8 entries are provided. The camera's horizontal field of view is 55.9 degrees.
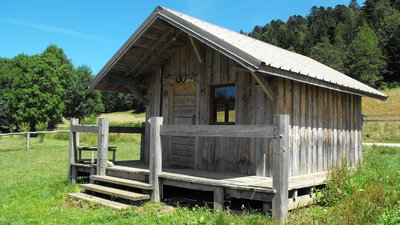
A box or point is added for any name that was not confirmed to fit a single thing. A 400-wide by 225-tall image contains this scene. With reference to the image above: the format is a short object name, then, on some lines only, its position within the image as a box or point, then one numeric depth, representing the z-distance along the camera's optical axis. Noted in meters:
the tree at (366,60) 75.06
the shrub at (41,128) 28.86
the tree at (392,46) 79.94
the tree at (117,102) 85.38
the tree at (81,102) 68.19
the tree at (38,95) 51.84
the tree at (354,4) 139.30
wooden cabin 7.20
